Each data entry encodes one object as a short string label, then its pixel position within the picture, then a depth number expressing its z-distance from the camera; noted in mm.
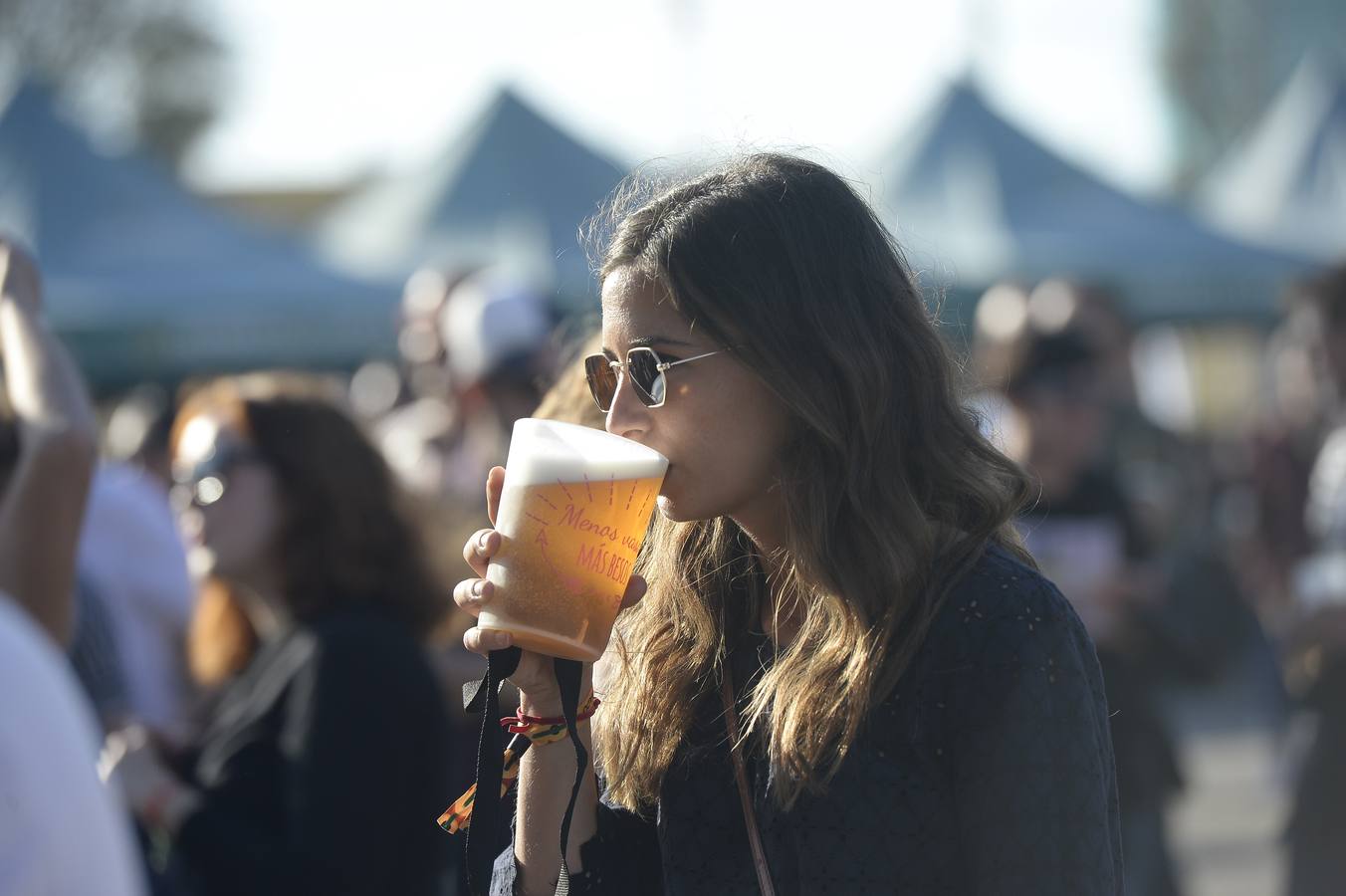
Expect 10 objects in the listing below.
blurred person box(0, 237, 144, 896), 2760
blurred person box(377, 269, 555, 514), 9039
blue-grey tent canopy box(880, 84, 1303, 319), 24766
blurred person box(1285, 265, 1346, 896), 8109
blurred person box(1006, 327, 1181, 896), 8281
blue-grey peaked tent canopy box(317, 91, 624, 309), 23047
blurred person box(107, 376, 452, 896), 6176
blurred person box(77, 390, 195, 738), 8898
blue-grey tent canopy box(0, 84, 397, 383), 21250
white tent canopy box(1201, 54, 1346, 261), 27703
